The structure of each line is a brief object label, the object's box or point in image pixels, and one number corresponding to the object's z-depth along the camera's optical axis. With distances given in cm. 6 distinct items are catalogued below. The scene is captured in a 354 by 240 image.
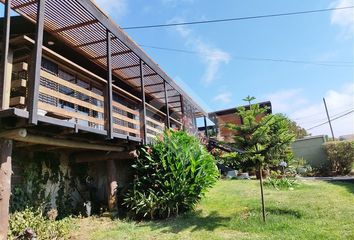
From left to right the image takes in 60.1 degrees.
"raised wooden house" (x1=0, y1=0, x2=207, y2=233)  548
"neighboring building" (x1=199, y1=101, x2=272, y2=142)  2352
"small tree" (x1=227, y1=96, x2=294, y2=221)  816
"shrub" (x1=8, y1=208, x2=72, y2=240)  605
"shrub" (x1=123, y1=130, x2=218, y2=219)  850
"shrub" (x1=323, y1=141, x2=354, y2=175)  1819
